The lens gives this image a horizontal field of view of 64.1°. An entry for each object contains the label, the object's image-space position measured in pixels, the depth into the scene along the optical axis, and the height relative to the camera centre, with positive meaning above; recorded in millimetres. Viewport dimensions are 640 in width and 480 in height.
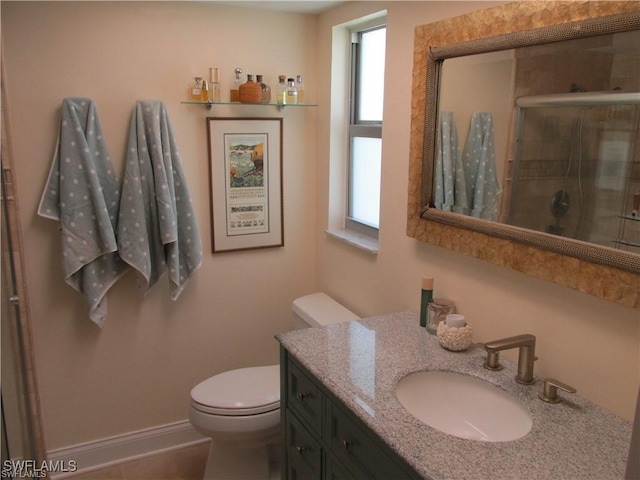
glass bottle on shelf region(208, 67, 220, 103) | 2363 +264
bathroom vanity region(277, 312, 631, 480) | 1150 -700
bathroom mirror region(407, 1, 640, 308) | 1239 -23
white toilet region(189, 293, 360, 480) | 2135 -1111
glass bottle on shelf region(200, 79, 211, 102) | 2346 +221
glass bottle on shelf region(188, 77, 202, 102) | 2346 +234
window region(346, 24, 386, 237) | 2373 +76
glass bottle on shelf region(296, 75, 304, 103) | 2555 +272
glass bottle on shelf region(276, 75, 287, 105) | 2500 +255
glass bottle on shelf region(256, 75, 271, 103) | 2424 +248
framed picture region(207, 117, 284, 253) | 2480 -197
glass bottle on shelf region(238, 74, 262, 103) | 2391 +235
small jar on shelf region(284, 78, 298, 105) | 2522 +239
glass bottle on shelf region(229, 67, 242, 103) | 2418 +258
